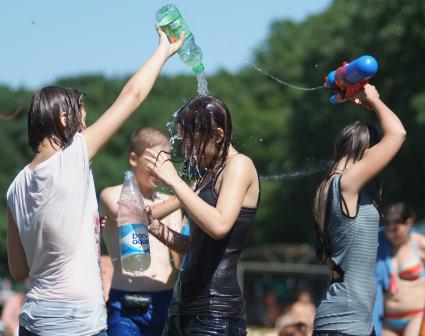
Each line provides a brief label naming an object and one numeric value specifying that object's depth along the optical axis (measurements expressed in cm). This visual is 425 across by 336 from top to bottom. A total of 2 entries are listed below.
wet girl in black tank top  796
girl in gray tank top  889
